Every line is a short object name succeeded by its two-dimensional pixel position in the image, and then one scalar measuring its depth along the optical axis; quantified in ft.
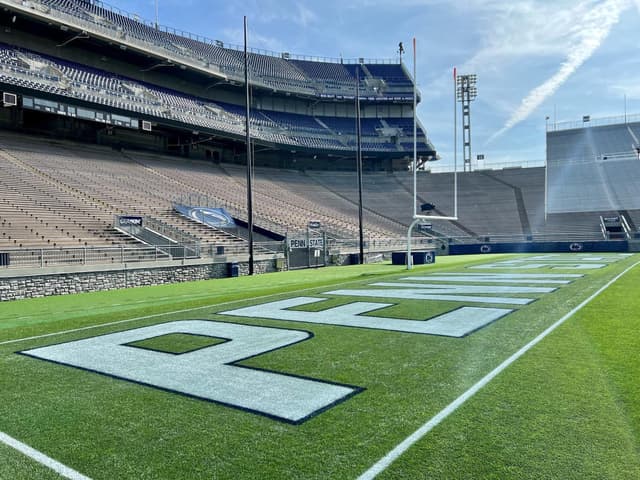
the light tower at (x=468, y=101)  173.37
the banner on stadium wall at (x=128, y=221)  61.05
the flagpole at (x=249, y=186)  61.23
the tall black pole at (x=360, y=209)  80.59
